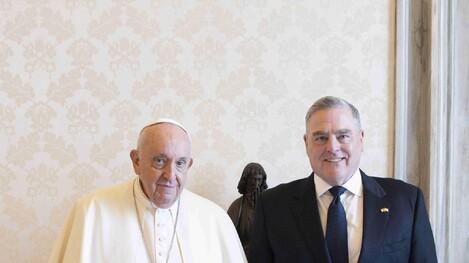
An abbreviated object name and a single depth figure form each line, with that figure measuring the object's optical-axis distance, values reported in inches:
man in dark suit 86.7
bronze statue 130.6
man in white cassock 93.6
